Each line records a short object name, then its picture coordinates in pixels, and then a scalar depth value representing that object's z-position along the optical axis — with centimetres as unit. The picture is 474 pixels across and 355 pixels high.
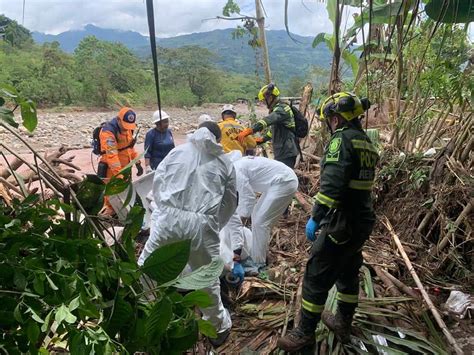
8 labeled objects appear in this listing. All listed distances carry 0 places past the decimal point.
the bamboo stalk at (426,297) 251
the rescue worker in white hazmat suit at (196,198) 272
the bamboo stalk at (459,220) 316
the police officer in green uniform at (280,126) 490
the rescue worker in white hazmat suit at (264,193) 380
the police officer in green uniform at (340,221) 245
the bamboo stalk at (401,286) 299
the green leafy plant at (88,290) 68
